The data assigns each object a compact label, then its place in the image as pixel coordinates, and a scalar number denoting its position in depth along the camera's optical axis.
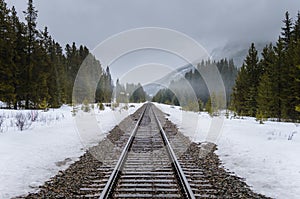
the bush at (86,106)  29.25
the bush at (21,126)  12.20
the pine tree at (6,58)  24.38
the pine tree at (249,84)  37.88
